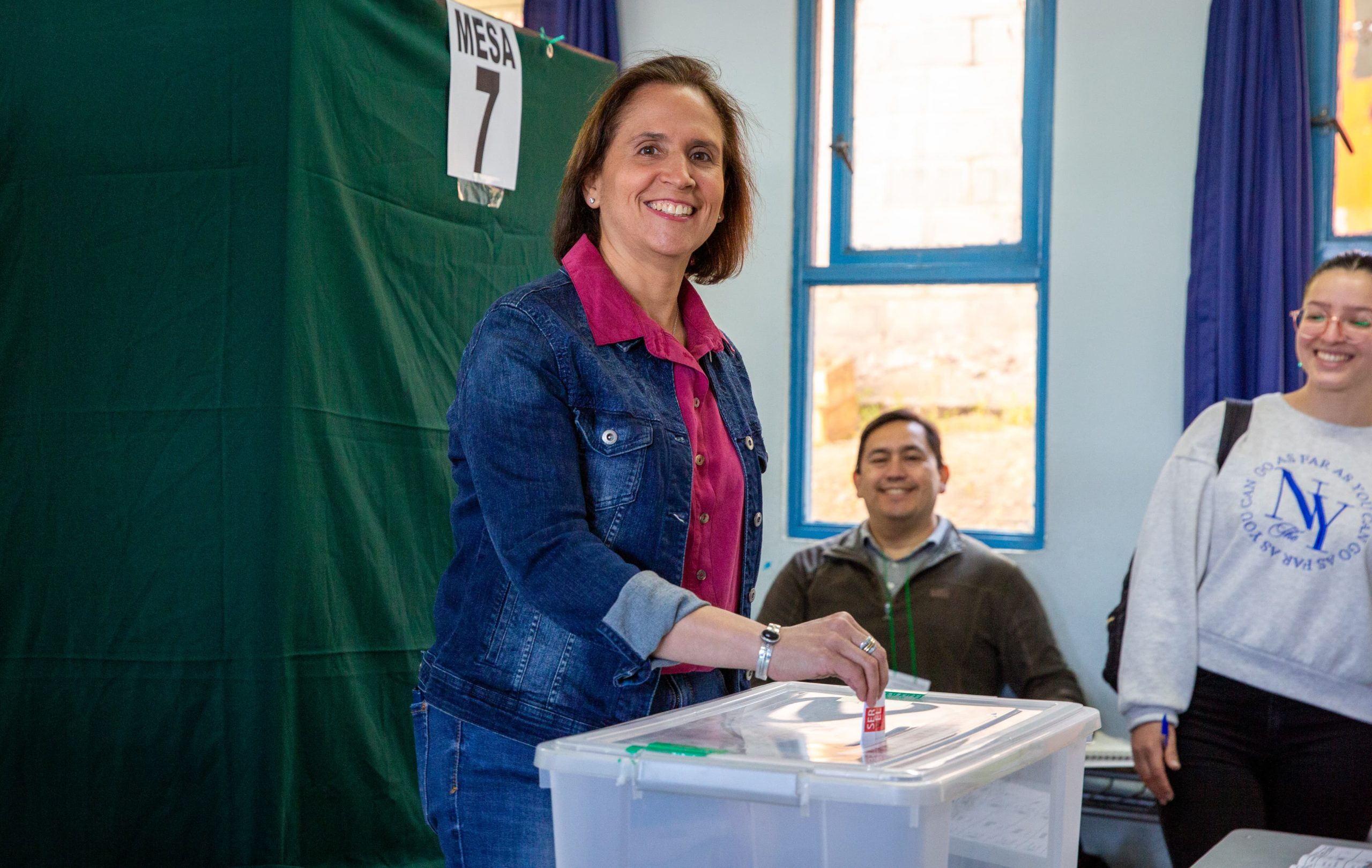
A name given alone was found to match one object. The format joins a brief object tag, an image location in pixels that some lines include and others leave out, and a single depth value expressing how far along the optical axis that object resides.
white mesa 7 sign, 2.68
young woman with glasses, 2.17
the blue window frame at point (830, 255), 3.61
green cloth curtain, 2.26
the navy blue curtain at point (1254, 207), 3.16
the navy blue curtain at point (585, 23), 3.74
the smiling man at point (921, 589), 3.20
